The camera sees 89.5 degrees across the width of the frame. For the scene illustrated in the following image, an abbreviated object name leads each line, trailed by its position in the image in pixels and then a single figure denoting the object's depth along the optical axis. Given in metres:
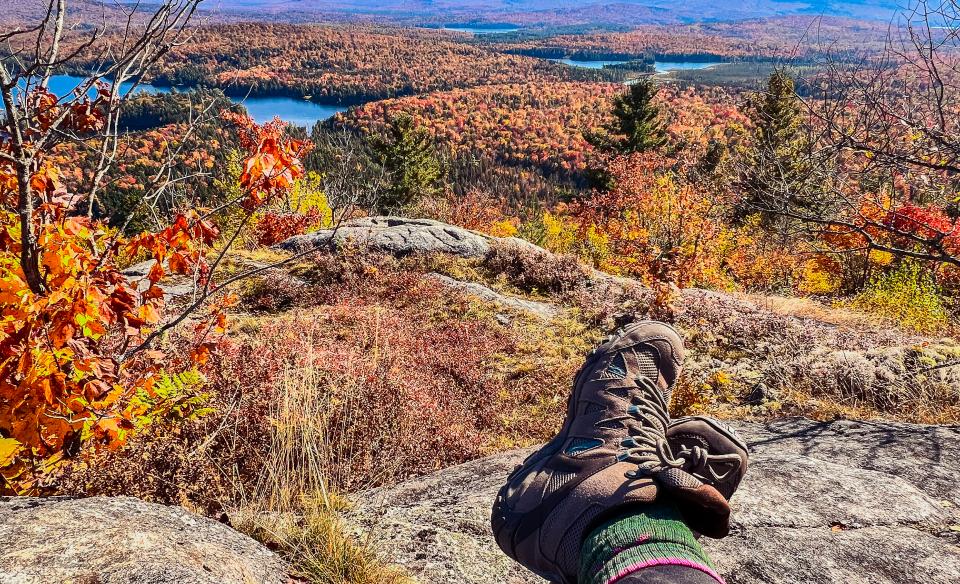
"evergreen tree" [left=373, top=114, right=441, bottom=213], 33.94
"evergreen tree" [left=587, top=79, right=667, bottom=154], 27.73
